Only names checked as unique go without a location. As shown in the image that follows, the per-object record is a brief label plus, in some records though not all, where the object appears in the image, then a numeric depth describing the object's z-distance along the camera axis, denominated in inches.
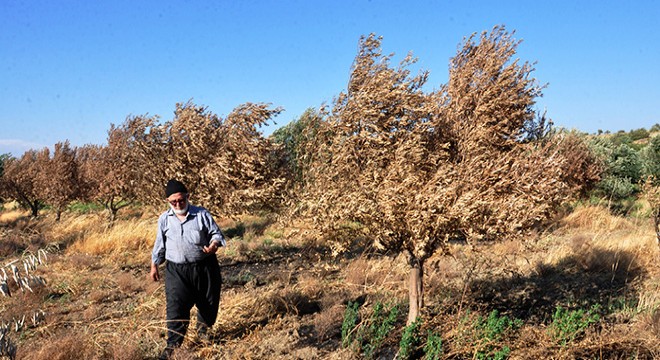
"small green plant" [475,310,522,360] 162.6
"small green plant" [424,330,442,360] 156.7
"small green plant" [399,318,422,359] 164.4
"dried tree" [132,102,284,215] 323.9
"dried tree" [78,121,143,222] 347.3
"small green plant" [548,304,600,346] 166.2
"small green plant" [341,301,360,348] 183.3
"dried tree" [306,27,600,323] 160.9
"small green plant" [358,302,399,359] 174.6
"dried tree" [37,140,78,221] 686.5
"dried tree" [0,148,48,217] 804.0
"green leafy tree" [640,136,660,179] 804.0
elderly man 182.2
